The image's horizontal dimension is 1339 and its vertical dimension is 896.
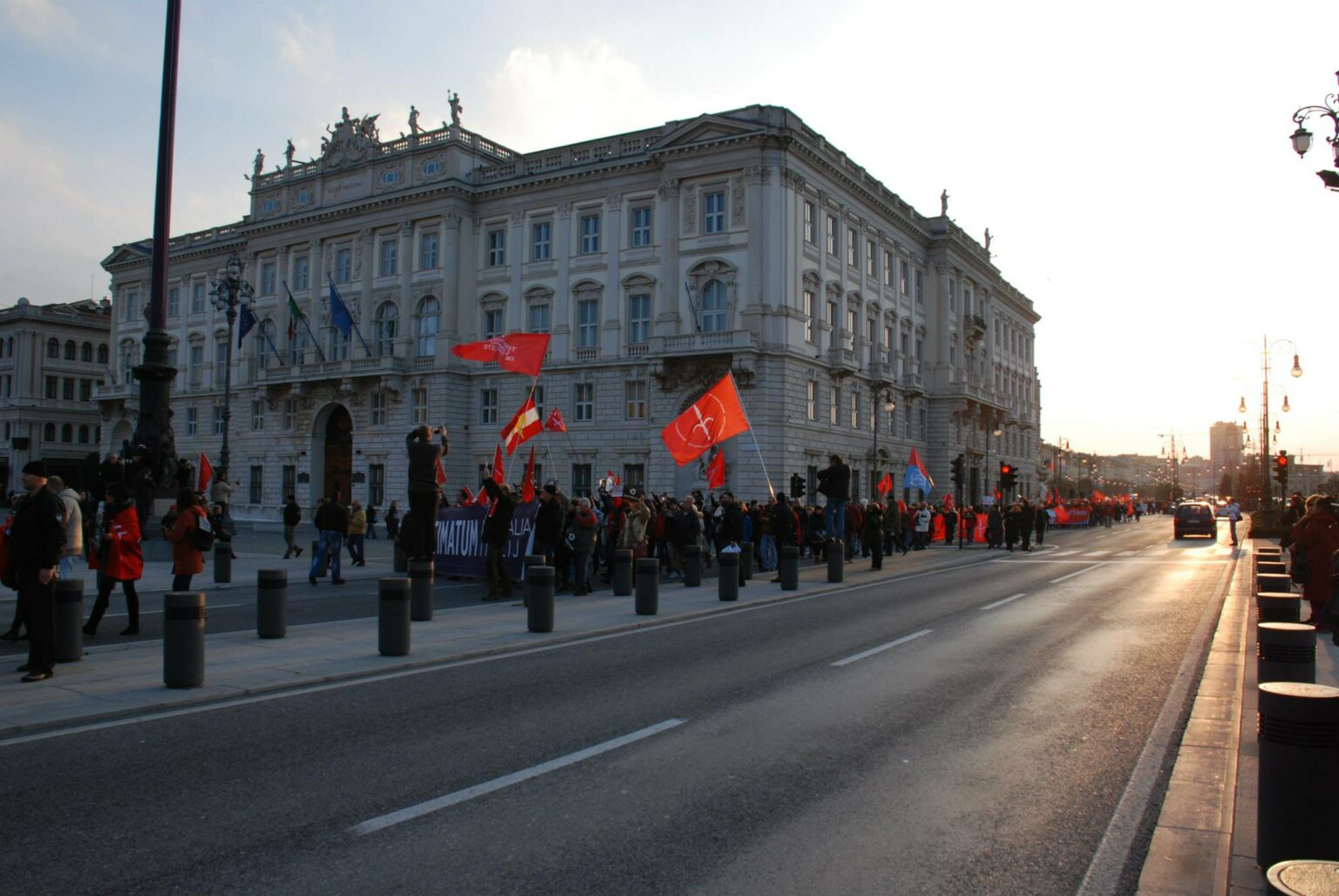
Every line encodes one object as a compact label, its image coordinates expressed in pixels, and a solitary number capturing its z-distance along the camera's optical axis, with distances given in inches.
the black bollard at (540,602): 510.0
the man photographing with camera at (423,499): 582.2
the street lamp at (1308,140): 635.5
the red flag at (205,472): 1249.0
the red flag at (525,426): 936.3
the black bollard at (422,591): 545.3
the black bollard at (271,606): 478.3
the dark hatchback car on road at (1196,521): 1833.2
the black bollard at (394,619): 429.1
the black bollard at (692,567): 768.5
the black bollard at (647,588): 595.2
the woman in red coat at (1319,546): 543.8
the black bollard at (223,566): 771.4
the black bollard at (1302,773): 173.2
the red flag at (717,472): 1155.9
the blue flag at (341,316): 1946.4
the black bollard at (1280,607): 412.8
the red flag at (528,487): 834.2
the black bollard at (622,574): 710.5
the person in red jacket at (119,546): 441.4
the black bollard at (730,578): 685.9
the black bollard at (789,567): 767.1
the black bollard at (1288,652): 273.1
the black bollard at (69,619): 389.1
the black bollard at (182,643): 351.9
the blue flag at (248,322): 1782.7
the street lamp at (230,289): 1407.5
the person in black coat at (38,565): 356.2
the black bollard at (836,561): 847.7
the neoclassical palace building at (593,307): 1781.5
